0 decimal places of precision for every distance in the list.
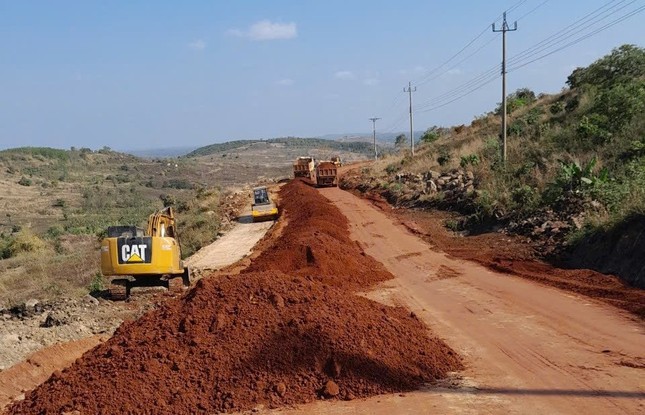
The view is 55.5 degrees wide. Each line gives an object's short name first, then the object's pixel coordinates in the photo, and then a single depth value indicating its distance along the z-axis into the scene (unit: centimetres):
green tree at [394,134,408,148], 10348
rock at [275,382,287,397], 726
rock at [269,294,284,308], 881
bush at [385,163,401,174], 4234
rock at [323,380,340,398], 725
